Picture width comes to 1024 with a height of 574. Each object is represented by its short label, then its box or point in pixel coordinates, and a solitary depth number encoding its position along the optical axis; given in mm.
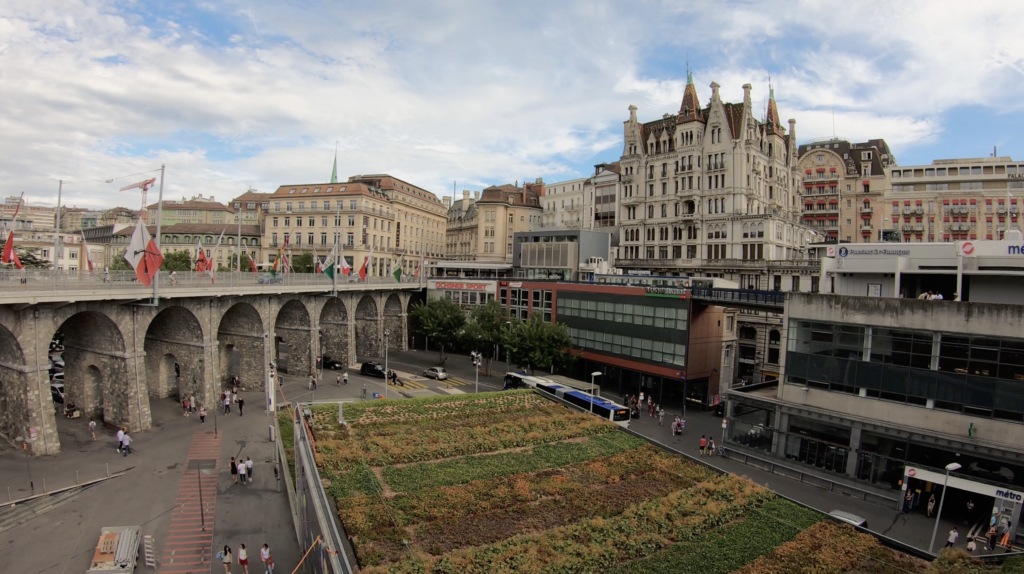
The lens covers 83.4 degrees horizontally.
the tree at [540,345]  52625
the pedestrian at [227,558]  22125
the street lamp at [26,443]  30136
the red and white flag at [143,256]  33375
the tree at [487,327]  59719
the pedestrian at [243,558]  22062
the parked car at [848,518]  22562
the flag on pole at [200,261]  45588
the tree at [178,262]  81438
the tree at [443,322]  64000
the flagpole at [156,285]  35844
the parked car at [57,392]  44634
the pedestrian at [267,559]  21938
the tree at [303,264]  79625
